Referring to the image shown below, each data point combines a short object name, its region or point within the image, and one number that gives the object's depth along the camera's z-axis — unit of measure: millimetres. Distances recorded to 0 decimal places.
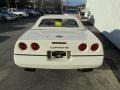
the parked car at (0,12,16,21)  12891
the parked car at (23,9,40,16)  21510
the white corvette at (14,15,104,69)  2333
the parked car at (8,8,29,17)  18344
